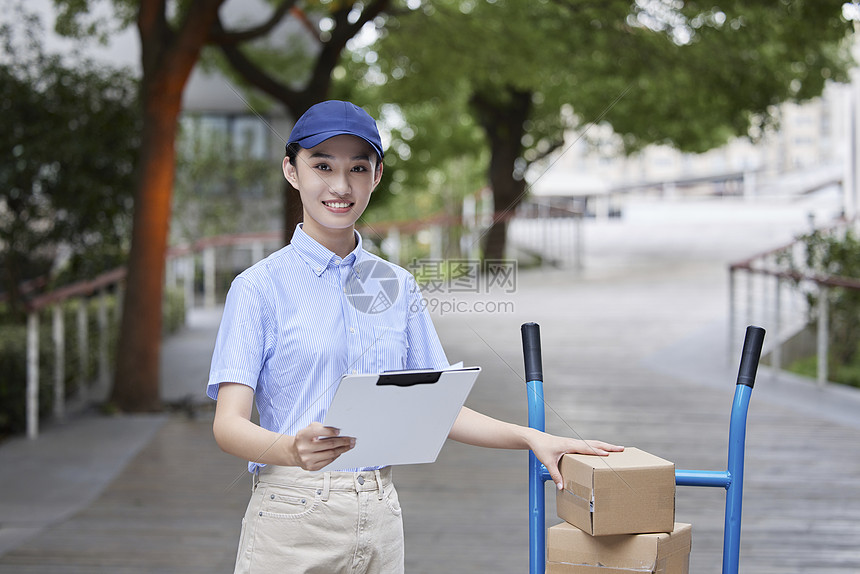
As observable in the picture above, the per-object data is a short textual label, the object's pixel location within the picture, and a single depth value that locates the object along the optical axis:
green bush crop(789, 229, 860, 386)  13.77
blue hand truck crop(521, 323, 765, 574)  3.09
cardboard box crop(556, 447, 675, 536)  2.75
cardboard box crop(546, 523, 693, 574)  2.82
